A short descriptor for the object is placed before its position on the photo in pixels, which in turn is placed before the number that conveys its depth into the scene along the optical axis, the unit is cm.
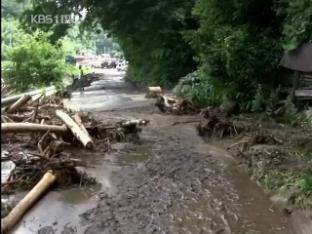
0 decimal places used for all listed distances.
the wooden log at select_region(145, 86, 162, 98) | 2219
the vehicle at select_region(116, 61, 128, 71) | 5656
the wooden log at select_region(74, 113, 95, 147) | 1092
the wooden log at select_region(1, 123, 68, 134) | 845
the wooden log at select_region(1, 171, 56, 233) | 620
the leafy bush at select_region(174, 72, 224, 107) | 1705
